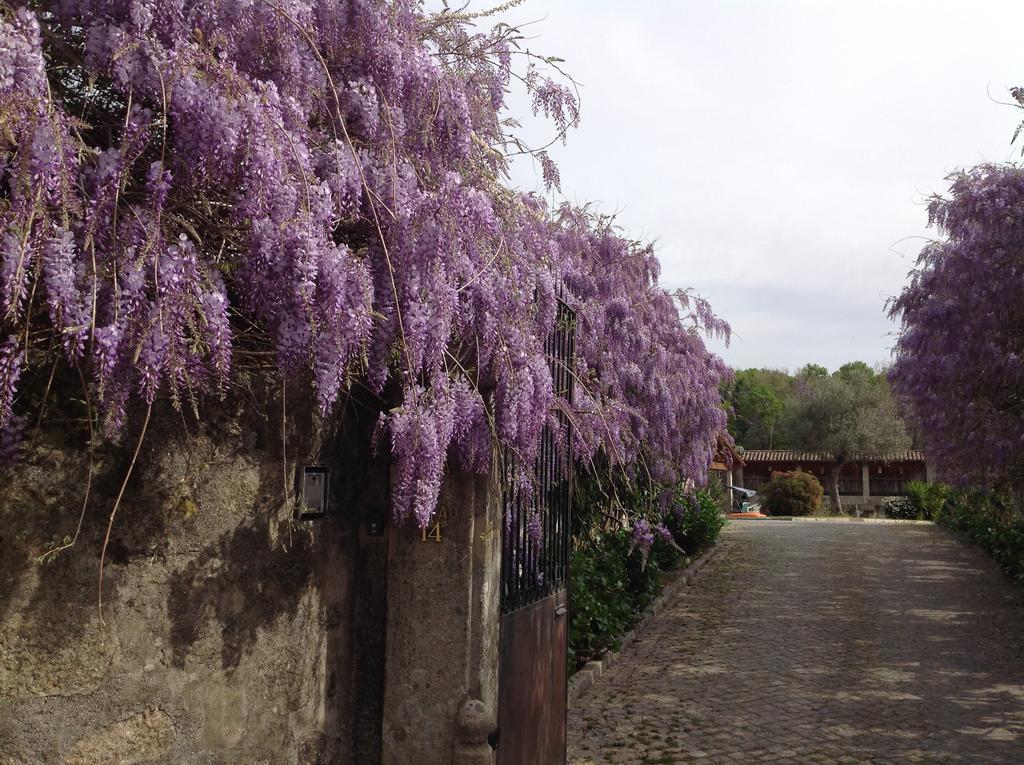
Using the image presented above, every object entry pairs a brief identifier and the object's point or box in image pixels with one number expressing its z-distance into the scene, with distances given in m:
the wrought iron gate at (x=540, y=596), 3.93
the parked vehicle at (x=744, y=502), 37.34
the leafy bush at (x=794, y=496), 34.22
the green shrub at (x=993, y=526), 13.70
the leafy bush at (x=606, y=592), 8.30
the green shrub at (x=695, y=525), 14.97
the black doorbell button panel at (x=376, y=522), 3.45
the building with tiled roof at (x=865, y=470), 40.50
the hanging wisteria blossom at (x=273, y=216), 2.04
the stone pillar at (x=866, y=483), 41.12
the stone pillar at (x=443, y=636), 3.39
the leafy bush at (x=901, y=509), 31.56
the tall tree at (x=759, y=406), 58.94
